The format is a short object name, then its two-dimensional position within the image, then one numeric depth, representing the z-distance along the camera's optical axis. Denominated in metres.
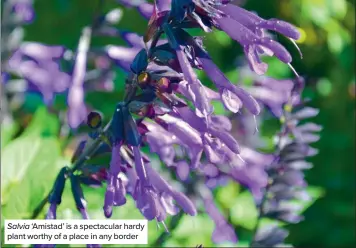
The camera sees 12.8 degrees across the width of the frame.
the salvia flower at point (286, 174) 0.90
